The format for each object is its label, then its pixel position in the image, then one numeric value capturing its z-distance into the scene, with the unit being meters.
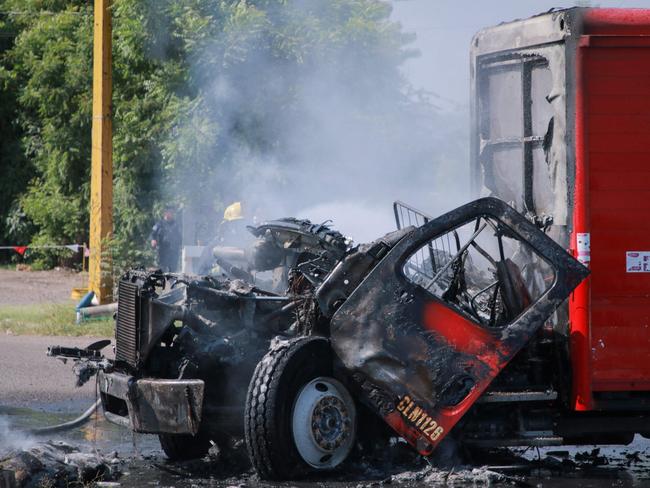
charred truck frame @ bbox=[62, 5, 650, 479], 12.03
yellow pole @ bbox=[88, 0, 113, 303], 30.00
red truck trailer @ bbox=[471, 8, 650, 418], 12.49
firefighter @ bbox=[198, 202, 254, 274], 15.69
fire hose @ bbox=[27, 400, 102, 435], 15.10
